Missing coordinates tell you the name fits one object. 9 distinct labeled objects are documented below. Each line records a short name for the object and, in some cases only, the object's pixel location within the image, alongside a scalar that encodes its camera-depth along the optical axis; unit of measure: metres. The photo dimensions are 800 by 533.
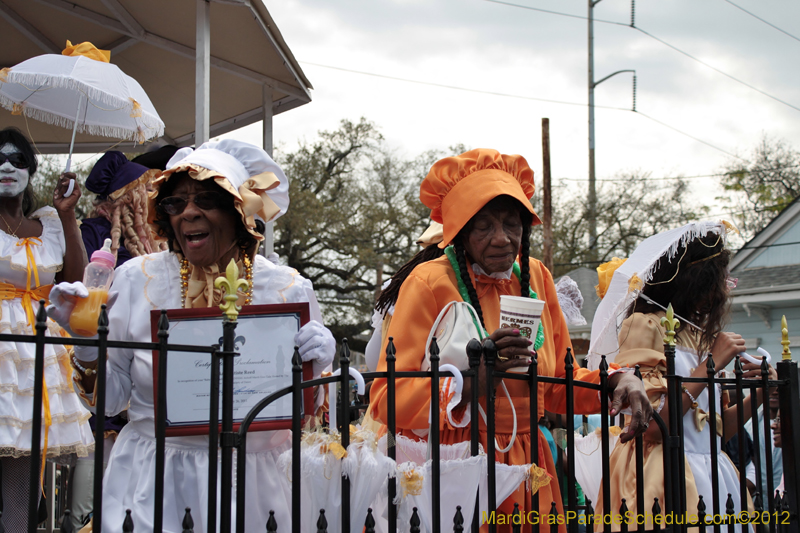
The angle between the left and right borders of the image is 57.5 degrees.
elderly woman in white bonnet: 2.60
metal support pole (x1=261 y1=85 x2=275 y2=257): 7.16
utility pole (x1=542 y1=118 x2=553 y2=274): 17.69
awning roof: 6.32
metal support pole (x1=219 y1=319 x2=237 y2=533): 2.08
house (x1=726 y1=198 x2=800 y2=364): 15.24
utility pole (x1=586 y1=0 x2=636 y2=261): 27.48
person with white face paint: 3.64
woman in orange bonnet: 2.64
